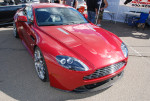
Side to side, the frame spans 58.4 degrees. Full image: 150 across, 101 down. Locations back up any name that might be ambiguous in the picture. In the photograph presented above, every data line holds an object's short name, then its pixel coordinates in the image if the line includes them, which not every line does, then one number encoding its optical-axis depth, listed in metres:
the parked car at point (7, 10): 6.05
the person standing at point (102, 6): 6.13
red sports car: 2.05
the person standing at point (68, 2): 9.07
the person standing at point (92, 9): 6.02
